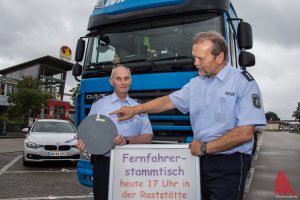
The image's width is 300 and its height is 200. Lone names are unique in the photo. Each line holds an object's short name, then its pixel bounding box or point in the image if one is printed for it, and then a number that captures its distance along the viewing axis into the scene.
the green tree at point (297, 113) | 123.31
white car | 11.08
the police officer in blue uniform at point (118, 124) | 3.55
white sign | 3.09
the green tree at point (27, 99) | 36.00
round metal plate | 3.26
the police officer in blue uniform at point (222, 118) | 2.74
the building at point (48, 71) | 62.97
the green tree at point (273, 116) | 175.69
